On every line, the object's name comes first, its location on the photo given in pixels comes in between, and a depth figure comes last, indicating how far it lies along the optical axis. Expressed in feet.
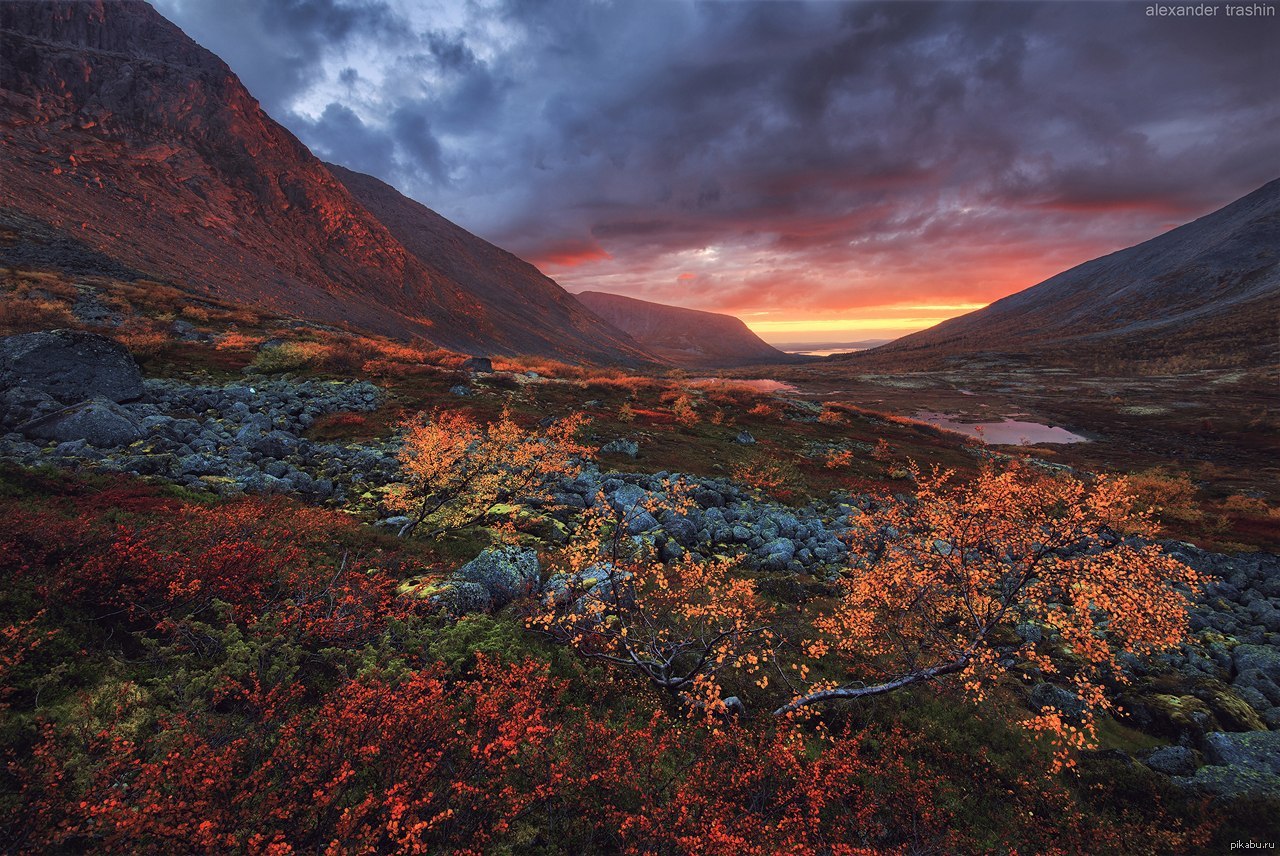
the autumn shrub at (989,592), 27.34
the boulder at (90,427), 46.60
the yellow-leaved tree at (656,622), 29.76
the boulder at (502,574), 35.70
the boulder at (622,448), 83.66
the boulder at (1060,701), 35.06
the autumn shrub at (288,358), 102.53
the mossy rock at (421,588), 32.55
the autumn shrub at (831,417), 150.00
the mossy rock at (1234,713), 33.42
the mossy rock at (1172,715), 33.22
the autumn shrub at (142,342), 90.29
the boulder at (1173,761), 29.71
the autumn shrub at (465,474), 46.50
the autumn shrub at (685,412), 119.55
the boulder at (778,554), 53.26
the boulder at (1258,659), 38.83
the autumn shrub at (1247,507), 88.46
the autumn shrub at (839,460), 100.42
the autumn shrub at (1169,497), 83.56
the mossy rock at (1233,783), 26.40
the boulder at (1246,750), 28.43
